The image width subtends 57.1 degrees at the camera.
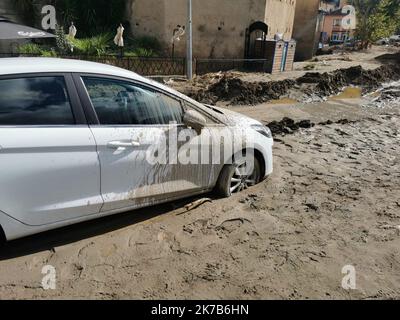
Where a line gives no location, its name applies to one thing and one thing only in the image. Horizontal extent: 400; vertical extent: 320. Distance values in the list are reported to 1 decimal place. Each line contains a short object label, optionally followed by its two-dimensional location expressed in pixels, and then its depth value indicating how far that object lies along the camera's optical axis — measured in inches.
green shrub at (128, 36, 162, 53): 664.4
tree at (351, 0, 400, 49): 1184.8
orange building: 2257.6
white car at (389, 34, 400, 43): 1811.0
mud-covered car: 117.3
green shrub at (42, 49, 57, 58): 517.7
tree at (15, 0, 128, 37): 655.8
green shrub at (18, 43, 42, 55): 523.2
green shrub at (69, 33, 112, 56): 558.6
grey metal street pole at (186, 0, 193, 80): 494.1
